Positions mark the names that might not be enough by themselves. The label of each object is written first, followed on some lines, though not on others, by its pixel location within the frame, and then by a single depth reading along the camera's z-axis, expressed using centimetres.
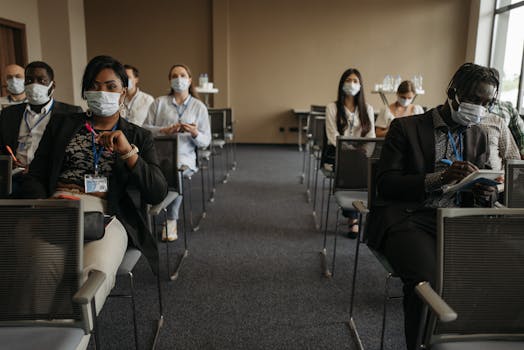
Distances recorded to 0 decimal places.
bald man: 359
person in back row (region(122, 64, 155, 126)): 337
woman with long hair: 342
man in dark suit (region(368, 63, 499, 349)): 158
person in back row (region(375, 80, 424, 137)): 369
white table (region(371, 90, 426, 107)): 479
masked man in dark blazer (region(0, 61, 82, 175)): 250
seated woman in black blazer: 174
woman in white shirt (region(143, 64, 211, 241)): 317
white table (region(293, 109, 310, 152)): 775
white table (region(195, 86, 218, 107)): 520
